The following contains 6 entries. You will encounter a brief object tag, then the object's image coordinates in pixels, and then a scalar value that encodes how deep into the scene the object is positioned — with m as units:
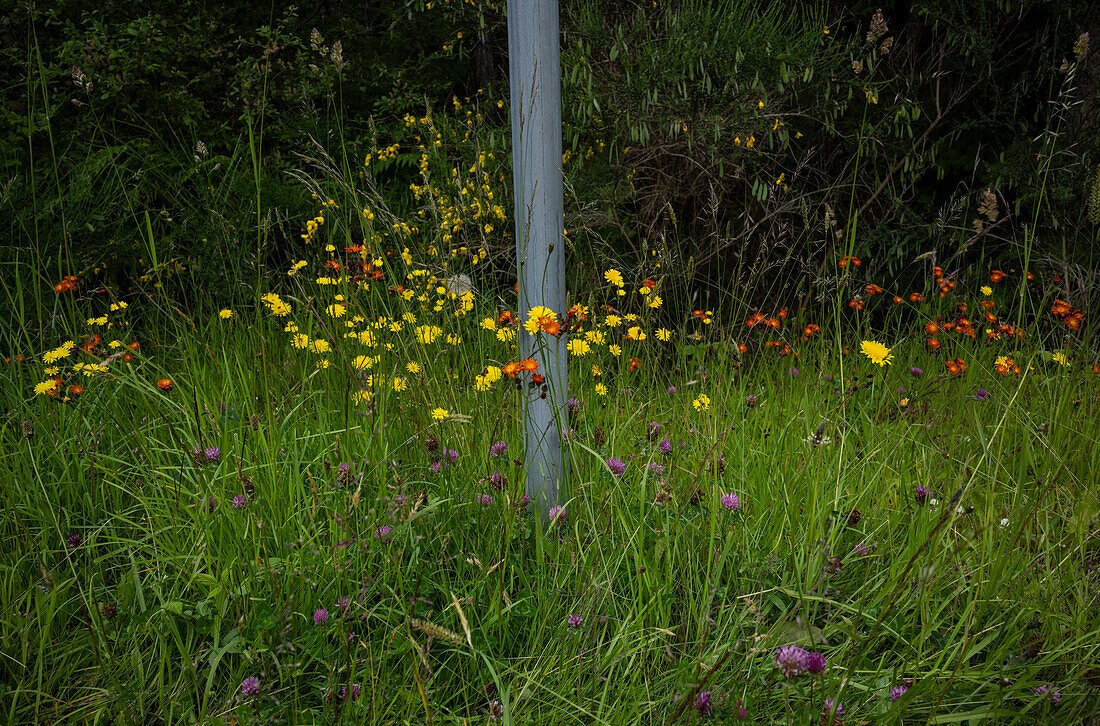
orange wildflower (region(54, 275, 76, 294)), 2.20
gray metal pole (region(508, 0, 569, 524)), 1.43
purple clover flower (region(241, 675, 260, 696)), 1.11
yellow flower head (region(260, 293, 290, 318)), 2.03
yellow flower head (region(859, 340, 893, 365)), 1.79
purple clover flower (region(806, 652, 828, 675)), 0.97
